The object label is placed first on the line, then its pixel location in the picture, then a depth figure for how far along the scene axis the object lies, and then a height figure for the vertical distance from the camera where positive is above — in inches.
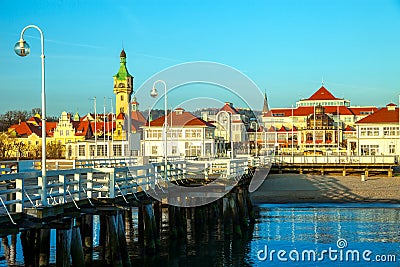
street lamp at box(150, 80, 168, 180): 1337.6 +123.3
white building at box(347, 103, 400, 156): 3663.9 +114.8
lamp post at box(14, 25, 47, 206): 716.0 +107.4
